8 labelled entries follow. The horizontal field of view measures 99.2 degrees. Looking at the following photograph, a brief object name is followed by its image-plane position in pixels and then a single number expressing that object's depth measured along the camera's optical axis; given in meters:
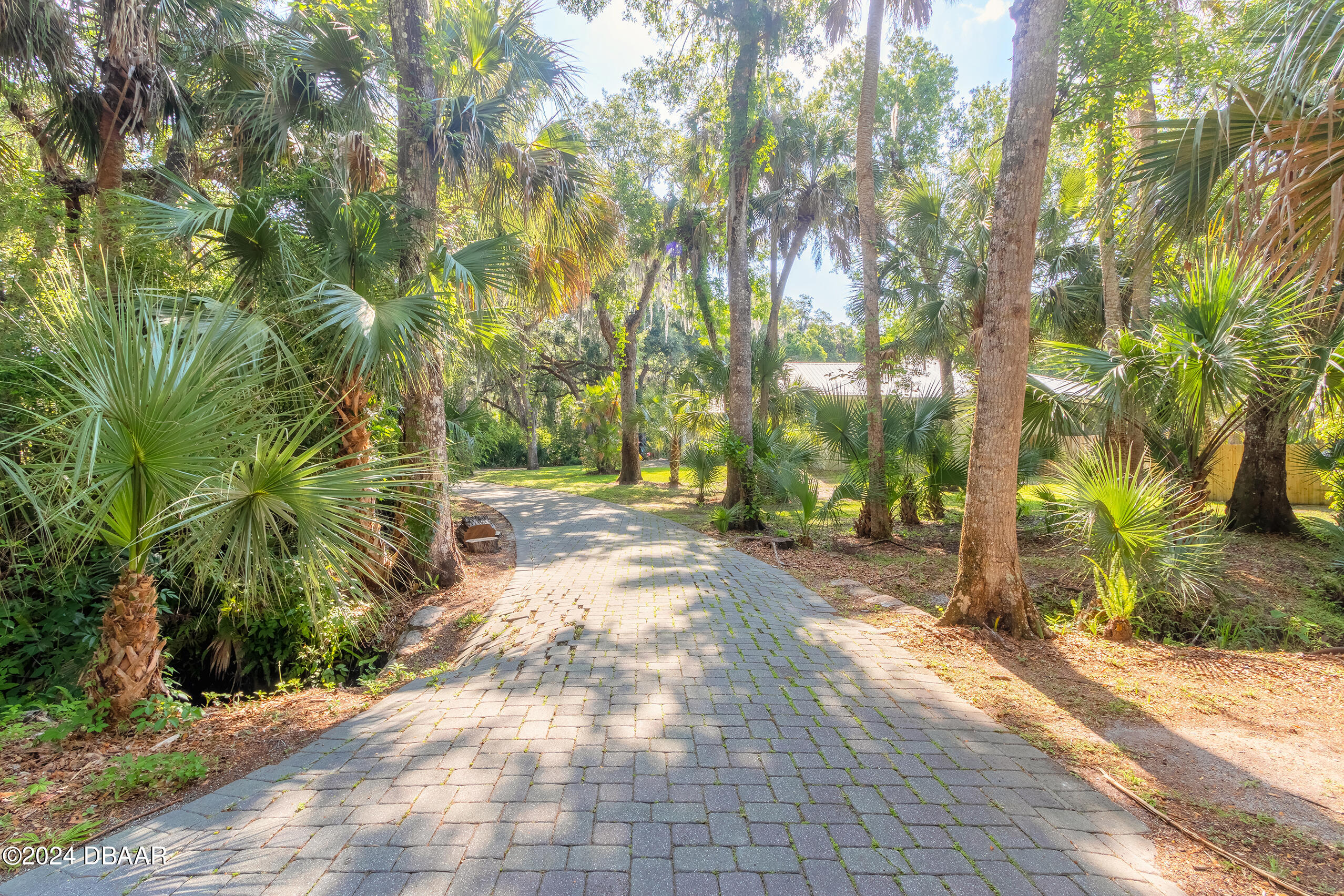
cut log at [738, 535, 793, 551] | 8.90
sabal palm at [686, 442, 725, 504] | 13.51
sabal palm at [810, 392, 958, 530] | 9.76
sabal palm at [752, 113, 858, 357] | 16.17
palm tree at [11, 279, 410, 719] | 2.77
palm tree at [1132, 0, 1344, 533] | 2.76
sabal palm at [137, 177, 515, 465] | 4.47
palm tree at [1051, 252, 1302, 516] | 4.95
